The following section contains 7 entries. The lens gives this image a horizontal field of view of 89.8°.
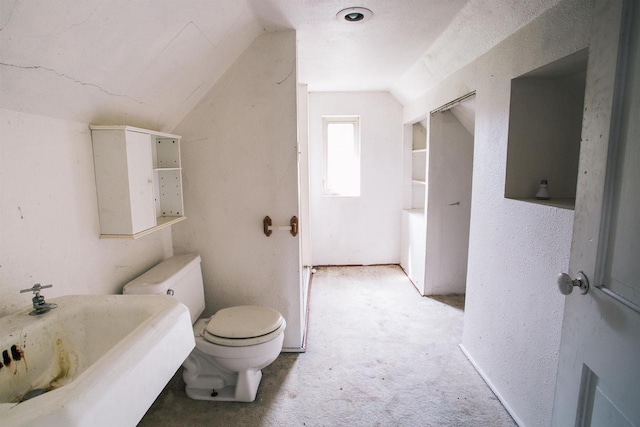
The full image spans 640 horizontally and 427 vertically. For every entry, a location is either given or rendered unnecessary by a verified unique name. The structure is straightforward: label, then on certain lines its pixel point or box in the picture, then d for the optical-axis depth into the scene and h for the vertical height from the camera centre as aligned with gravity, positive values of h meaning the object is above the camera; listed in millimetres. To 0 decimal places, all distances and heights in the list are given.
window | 3643 +201
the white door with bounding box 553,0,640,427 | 682 -150
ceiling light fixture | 1650 +837
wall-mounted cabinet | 1381 -23
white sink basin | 602 -458
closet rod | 2014 +495
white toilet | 1593 -839
